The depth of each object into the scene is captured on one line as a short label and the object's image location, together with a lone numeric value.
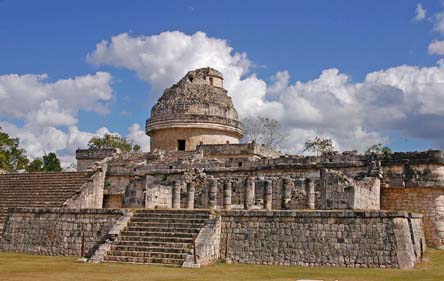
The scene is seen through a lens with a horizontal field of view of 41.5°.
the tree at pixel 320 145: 48.09
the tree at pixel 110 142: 53.81
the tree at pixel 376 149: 47.28
